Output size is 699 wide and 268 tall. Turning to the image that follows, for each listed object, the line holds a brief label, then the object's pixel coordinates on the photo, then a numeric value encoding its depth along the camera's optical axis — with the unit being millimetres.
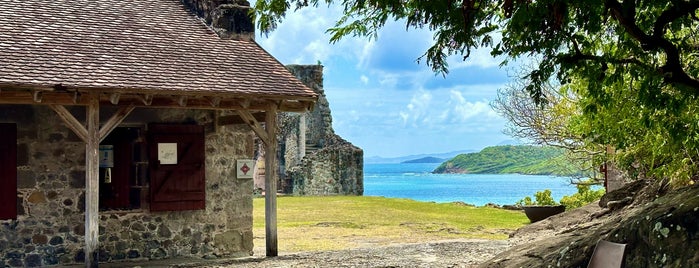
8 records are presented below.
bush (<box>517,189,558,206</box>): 21112
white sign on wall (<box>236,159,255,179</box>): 13039
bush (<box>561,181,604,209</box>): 20875
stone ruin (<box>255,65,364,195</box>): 28828
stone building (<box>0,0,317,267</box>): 10703
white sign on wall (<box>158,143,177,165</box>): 12305
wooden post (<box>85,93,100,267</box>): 10609
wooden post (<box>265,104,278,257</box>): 12271
